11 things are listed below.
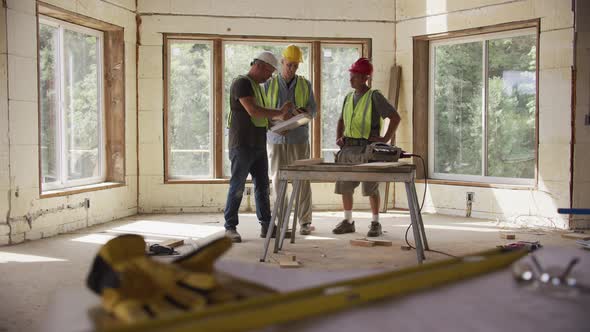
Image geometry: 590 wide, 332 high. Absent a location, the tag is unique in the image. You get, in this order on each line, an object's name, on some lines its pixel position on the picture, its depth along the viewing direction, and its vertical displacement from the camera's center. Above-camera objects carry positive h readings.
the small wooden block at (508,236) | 5.99 -0.86
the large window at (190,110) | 7.96 +0.49
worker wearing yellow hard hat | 6.09 +0.41
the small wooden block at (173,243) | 5.42 -0.84
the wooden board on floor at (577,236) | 6.02 -0.87
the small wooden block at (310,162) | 4.93 -0.11
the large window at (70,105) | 6.52 +0.48
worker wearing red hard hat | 5.94 +0.22
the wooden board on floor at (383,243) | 5.64 -0.87
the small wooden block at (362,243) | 5.59 -0.86
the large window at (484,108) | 7.36 +0.50
